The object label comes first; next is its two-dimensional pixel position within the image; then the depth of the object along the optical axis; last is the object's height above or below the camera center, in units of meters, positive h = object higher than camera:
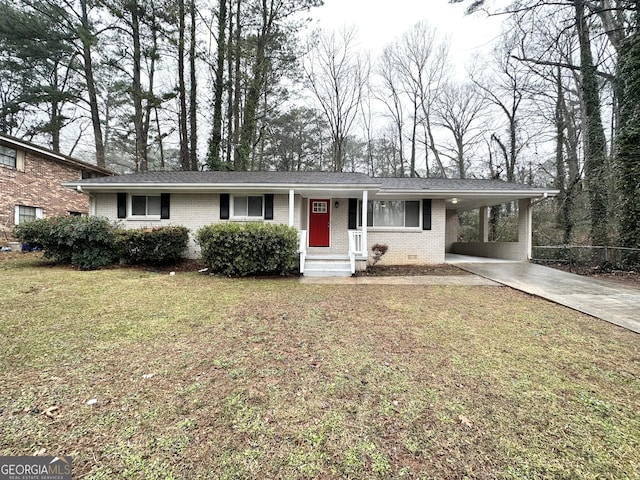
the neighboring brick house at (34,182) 11.26 +2.48
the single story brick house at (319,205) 9.00 +1.18
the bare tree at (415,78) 18.02 +11.25
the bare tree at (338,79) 16.88 +10.53
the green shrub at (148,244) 8.02 -0.20
